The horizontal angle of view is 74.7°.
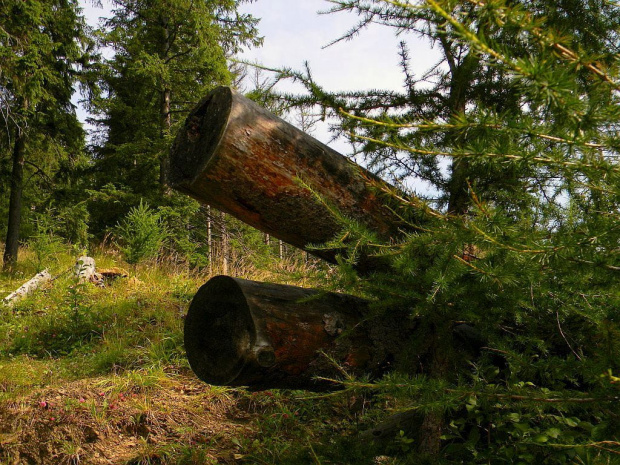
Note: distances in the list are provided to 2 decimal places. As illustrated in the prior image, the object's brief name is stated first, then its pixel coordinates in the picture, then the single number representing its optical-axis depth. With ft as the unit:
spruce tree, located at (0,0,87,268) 29.22
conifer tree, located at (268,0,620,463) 3.27
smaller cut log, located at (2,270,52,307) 20.08
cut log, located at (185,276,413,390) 6.81
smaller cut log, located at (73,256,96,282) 20.30
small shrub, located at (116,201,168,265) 21.30
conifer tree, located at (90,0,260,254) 32.42
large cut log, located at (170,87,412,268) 6.41
